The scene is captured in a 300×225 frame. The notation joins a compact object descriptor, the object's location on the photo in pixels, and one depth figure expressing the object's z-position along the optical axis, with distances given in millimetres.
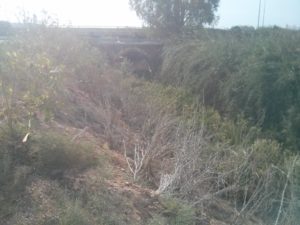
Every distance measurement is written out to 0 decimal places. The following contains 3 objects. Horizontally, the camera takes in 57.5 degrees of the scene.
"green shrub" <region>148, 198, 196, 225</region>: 2587
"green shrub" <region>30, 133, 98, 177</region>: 2816
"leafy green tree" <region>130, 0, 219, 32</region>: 18522
